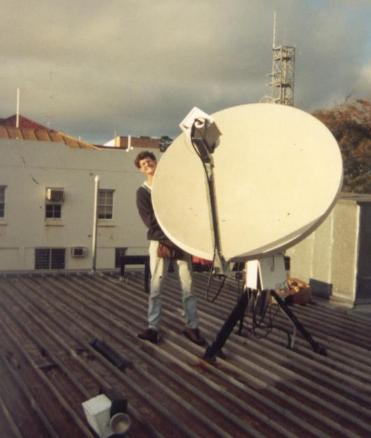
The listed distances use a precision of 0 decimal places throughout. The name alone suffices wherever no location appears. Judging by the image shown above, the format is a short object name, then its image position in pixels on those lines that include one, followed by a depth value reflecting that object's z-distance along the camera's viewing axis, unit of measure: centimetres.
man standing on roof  597
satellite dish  495
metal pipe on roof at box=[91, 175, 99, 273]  1077
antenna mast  4823
